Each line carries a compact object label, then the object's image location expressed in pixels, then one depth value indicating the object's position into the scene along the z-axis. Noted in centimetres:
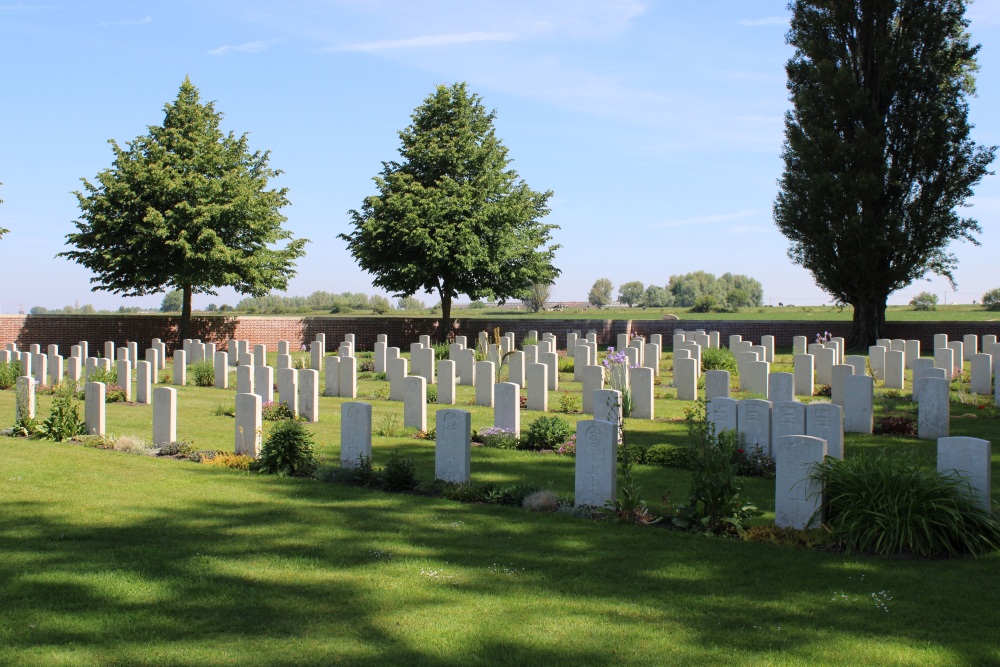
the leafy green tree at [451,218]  3375
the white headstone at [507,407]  1249
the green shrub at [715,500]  739
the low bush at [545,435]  1195
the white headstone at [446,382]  1744
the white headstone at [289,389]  1504
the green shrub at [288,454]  1002
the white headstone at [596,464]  825
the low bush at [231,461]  1043
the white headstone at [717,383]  1445
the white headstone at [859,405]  1286
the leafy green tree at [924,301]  7344
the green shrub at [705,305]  7336
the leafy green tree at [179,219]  3131
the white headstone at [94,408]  1254
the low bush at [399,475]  919
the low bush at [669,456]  1052
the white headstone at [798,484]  736
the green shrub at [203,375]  2144
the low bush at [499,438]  1204
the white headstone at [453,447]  930
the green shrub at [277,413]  1477
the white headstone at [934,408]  1248
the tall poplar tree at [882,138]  2966
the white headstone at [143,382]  1770
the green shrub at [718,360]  2236
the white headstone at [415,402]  1338
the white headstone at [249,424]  1104
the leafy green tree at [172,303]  7943
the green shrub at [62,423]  1242
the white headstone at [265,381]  1625
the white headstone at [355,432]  1009
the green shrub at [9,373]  2089
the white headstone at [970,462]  725
